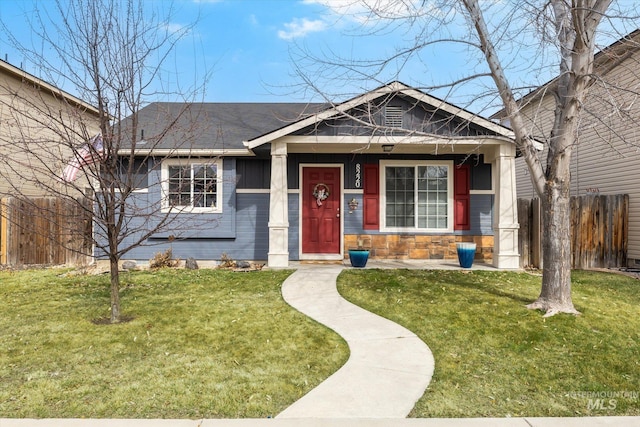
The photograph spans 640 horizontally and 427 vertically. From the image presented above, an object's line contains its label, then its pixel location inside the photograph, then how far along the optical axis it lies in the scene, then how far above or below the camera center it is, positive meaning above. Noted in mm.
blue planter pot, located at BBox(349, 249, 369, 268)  8273 -953
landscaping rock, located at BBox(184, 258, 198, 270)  8974 -1189
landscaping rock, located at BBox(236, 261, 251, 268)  9148 -1221
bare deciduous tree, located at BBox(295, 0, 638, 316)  5047 +1452
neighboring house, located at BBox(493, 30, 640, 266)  9523 +1391
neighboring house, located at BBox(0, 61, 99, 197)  10720 +2821
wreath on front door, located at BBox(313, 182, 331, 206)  9844 +615
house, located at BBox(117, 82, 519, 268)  9398 +428
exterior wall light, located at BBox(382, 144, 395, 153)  8648 +1612
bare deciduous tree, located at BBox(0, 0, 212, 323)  4441 +1193
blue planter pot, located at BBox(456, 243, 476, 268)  8352 -883
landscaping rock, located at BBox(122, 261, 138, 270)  9055 -1229
